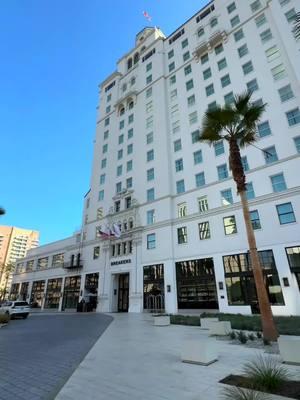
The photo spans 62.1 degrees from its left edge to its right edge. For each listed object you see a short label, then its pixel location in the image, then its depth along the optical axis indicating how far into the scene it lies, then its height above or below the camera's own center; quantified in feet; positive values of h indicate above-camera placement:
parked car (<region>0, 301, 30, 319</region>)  84.23 -0.23
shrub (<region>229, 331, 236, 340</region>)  34.04 -4.02
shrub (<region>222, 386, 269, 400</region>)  12.88 -4.68
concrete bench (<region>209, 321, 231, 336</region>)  37.83 -3.46
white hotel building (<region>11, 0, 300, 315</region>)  75.66 +43.67
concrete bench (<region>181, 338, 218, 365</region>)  23.00 -4.21
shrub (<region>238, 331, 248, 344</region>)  30.86 -4.04
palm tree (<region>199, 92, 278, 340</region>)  40.02 +28.12
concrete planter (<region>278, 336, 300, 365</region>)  21.66 -3.85
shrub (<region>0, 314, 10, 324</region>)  63.52 -2.43
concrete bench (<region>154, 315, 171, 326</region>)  54.13 -3.09
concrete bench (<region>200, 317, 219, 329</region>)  44.37 -2.96
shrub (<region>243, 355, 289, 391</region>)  15.99 -4.63
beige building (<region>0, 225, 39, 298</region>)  307.37 +79.58
